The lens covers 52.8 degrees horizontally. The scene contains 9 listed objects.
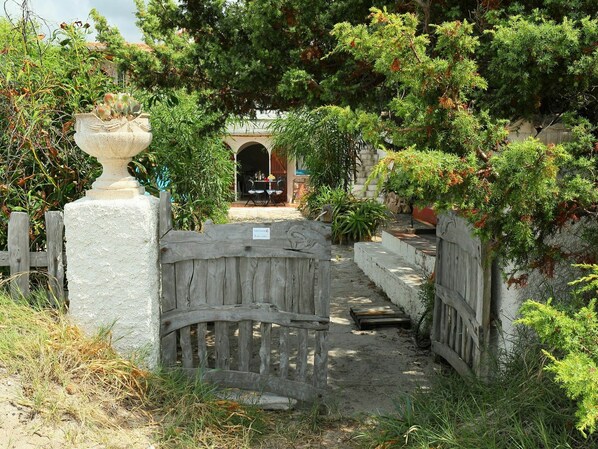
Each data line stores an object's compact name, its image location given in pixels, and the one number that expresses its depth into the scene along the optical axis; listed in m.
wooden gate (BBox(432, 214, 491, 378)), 4.33
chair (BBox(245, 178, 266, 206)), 21.16
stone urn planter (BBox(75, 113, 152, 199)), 4.23
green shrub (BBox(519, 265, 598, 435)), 2.41
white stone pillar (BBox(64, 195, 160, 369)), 4.24
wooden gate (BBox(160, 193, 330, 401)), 4.40
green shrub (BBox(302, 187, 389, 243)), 12.70
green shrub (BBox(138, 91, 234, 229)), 6.69
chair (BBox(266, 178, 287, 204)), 21.88
